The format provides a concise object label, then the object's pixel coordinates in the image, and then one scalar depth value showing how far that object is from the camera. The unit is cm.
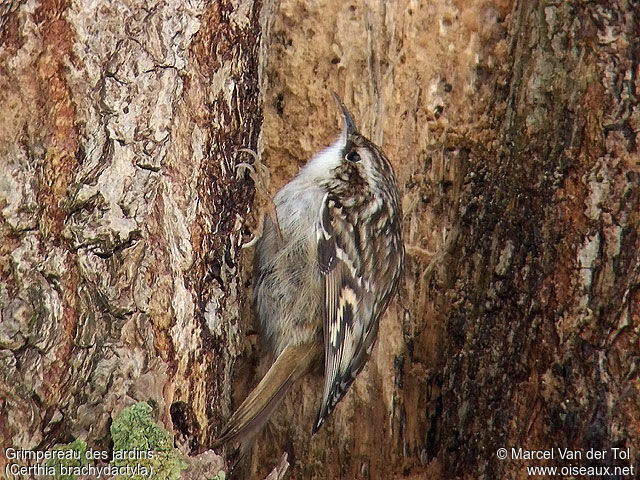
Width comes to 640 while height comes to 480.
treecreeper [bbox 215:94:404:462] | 298
